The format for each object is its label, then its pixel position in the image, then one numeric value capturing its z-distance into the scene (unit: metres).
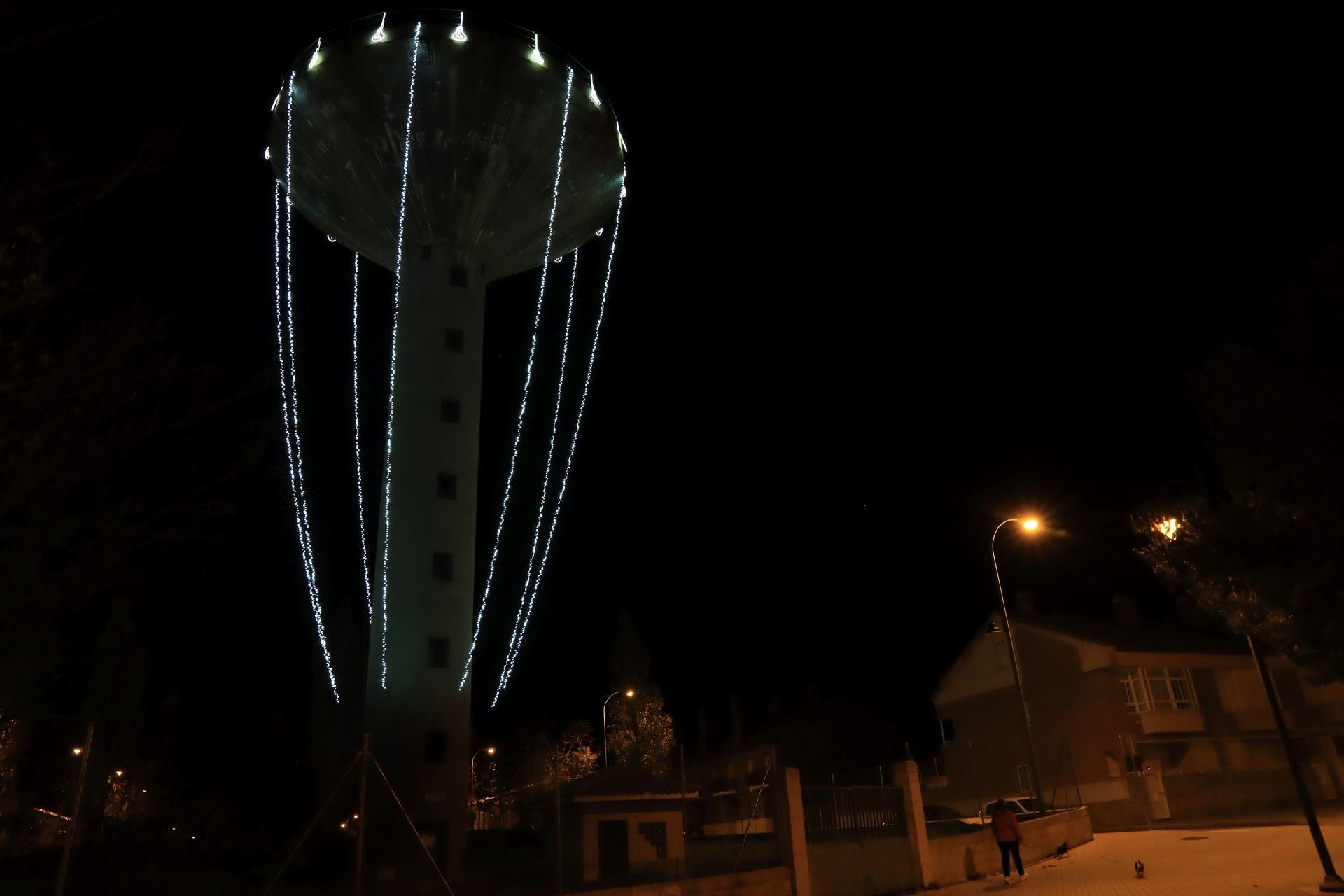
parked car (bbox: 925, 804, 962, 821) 37.25
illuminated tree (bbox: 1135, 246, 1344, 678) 17.86
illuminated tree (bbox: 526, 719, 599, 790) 60.25
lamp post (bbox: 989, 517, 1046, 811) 25.58
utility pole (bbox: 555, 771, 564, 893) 14.25
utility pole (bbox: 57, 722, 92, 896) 10.69
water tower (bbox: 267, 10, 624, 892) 28.31
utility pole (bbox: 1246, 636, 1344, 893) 14.45
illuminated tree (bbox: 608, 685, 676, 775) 54.22
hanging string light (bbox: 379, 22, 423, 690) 30.23
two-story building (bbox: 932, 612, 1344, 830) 40.44
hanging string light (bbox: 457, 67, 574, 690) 29.62
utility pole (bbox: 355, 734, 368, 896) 13.26
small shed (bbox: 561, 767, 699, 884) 20.66
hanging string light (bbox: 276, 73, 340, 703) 27.33
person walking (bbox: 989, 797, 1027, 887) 18.77
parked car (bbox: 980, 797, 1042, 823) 28.42
